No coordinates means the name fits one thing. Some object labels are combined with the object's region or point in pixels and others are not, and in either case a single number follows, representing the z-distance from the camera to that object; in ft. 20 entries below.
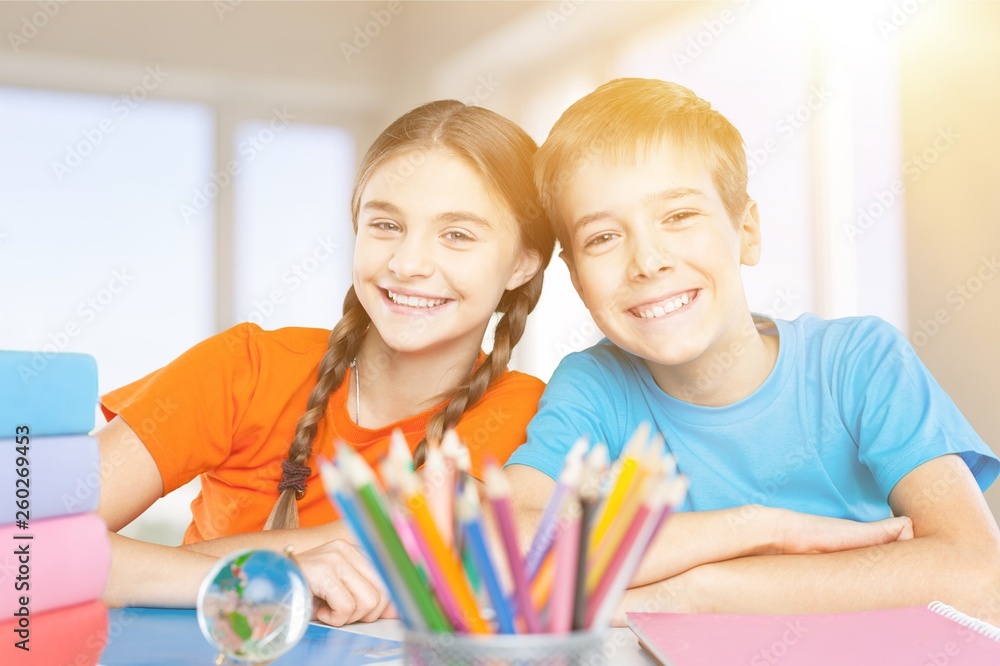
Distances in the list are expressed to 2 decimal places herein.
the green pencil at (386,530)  1.19
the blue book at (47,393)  1.72
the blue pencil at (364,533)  1.21
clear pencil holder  1.21
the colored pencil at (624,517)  1.26
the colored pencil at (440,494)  1.38
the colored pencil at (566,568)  1.19
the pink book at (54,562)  1.71
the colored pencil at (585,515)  1.20
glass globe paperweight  1.62
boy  3.05
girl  3.87
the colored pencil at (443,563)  1.23
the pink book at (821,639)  1.99
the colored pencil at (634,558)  1.22
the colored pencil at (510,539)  1.15
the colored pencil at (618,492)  1.33
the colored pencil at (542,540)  1.36
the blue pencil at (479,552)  1.16
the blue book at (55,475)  1.71
